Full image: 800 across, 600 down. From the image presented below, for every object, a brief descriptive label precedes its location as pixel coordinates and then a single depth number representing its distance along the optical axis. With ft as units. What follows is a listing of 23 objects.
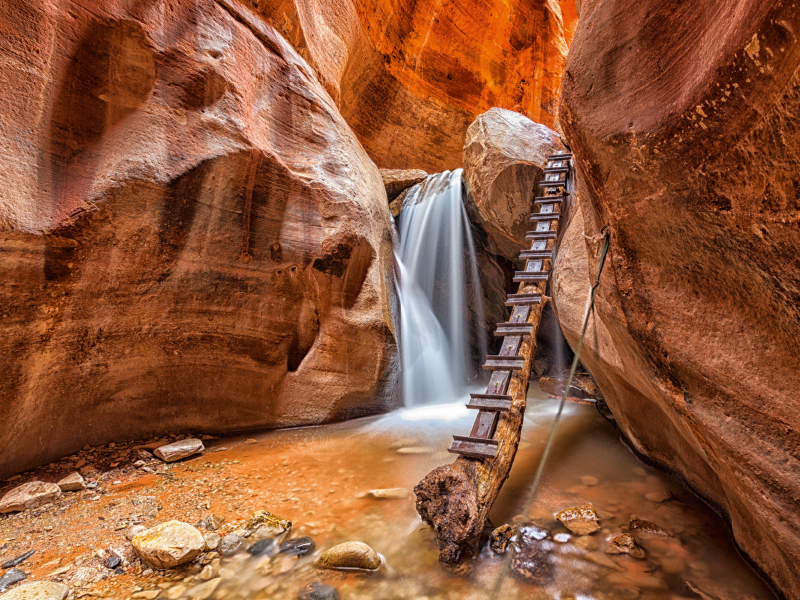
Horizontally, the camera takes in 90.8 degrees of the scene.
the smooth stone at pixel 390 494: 10.74
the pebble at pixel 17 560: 7.58
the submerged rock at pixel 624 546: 8.16
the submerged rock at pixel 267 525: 8.99
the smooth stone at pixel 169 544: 7.50
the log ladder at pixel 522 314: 10.44
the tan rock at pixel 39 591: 6.38
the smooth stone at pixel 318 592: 7.02
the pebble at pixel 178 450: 13.09
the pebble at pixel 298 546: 8.32
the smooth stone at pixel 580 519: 9.02
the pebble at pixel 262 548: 8.27
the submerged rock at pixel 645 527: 8.96
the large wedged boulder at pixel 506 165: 20.75
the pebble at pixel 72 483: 10.78
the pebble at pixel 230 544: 8.25
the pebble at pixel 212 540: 8.29
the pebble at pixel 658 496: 10.48
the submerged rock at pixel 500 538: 8.40
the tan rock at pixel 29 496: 9.63
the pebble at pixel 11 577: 7.04
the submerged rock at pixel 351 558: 7.81
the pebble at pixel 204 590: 6.94
